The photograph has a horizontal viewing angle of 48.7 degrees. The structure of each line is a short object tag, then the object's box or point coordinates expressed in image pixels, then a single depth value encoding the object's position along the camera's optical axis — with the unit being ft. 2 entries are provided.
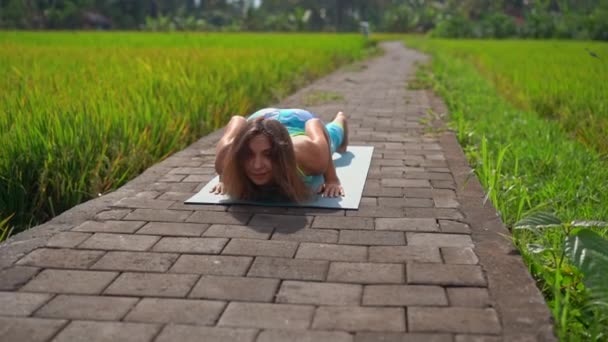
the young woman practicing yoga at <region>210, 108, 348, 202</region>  9.34
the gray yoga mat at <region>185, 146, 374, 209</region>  9.71
